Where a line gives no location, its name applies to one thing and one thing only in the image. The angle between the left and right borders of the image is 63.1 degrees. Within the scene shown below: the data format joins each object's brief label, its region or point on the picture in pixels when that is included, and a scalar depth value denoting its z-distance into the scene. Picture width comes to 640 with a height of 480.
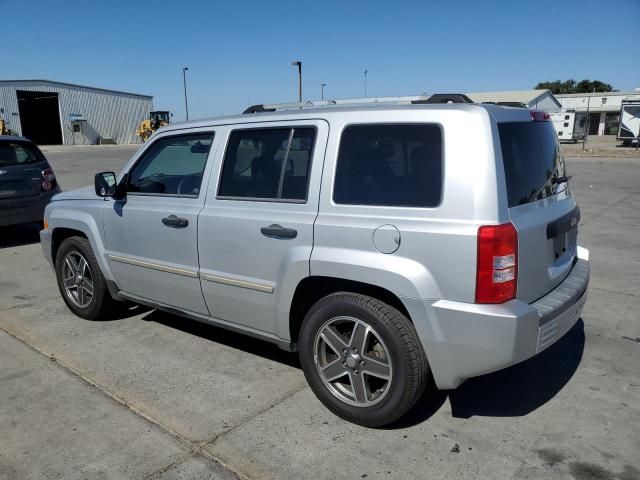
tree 88.69
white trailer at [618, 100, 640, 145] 35.41
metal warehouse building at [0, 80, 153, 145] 47.41
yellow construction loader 47.97
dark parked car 7.75
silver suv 2.58
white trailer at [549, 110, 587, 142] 40.59
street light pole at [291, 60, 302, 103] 31.36
